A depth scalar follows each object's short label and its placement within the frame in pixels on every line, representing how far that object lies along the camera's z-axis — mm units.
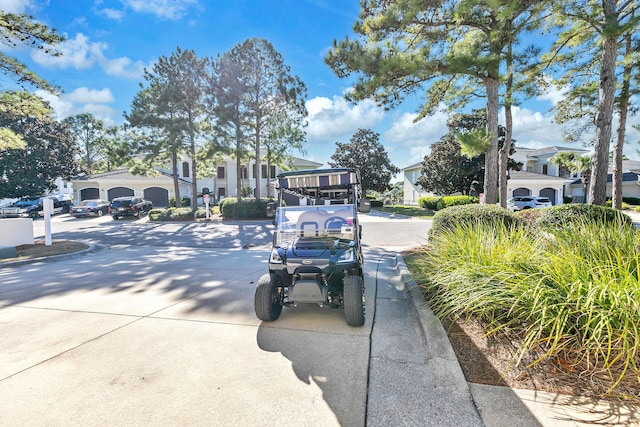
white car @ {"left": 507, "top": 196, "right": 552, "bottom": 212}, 26416
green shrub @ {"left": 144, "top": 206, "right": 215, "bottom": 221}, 22062
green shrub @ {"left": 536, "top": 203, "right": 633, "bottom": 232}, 7273
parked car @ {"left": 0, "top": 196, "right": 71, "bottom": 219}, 24766
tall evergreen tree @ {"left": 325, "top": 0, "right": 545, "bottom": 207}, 8930
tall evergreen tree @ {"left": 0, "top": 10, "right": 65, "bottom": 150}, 9477
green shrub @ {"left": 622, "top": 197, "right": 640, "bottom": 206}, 31641
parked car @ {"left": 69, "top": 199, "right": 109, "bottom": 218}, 24547
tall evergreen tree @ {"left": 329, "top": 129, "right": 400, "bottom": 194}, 31734
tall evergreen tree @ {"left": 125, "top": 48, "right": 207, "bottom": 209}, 20750
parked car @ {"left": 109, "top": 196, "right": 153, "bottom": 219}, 23156
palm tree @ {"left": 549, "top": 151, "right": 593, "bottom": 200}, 25578
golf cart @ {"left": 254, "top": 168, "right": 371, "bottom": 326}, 3930
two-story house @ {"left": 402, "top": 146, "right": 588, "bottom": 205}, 32500
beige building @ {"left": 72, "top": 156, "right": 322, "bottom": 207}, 32969
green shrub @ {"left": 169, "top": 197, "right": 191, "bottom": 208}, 30080
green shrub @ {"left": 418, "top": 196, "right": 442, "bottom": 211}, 27431
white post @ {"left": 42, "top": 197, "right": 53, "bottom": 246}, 10883
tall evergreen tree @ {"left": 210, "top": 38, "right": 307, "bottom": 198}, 20234
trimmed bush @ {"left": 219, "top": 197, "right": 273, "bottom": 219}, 21656
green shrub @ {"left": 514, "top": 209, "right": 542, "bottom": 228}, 8411
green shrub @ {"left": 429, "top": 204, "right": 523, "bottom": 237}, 7711
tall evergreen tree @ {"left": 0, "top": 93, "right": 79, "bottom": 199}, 30422
